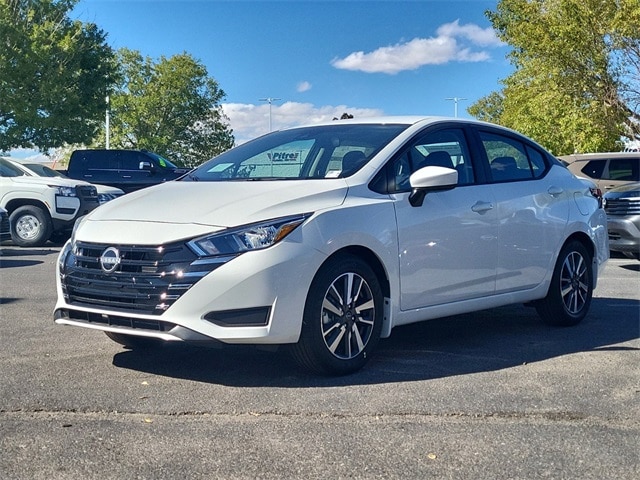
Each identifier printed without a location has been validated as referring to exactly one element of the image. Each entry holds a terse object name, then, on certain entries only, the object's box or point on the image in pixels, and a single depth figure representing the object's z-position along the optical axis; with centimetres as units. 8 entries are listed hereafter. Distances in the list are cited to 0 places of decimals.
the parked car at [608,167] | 1619
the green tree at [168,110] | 6228
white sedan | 461
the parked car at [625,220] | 1205
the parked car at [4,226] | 1172
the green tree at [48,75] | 2964
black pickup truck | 1998
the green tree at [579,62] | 2447
